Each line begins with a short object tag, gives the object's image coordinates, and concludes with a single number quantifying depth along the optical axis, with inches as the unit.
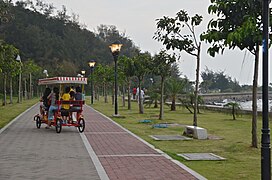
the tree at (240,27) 442.3
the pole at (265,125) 292.4
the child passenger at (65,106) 669.9
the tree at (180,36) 671.1
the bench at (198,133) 576.7
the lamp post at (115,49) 976.9
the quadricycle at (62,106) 668.7
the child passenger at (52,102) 685.1
